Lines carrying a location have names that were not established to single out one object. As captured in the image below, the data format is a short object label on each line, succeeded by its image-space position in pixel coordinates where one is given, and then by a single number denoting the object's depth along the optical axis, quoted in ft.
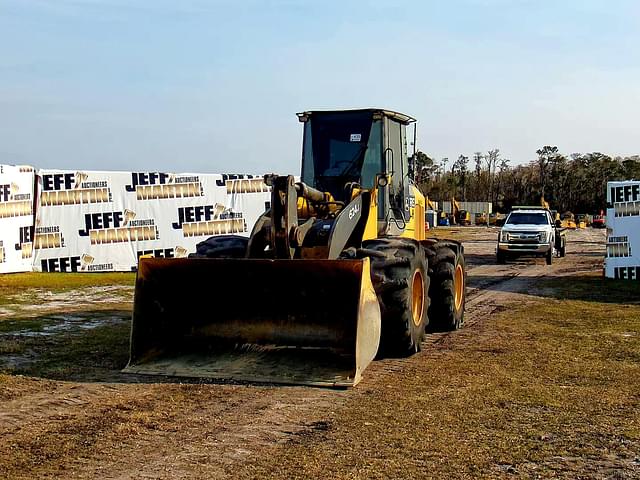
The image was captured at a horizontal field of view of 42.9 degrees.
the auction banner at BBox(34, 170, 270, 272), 69.31
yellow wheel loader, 26.55
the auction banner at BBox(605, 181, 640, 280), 65.21
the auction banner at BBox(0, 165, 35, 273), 65.05
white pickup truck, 86.43
